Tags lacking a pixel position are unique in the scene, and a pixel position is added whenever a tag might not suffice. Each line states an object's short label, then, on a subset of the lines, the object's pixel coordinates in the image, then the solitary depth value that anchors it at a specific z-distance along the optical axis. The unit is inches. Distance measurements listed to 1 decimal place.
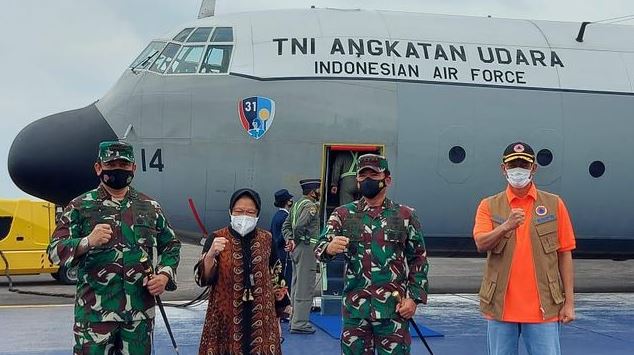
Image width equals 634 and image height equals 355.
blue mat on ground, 341.0
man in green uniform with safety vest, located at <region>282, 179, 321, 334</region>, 336.5
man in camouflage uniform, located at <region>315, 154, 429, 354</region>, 188.4
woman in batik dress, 191.8
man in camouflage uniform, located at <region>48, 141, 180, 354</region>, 179.9
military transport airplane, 383.9
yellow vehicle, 613.9
